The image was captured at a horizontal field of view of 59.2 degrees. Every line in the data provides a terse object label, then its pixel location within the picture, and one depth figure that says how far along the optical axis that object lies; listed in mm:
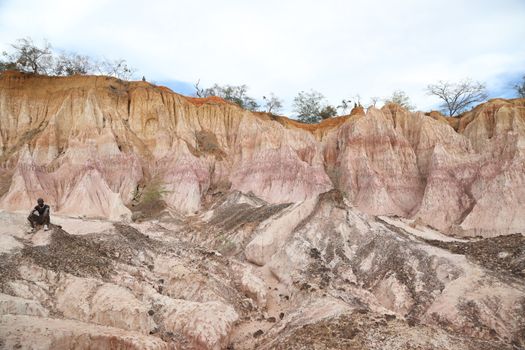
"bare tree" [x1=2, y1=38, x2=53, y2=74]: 38562
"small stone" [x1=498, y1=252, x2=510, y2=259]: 14727
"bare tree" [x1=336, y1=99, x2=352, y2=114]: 54878
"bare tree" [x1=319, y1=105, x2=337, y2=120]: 52188
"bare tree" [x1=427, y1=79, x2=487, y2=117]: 45519
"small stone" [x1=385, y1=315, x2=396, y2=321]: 10056
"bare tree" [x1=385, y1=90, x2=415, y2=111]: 53062
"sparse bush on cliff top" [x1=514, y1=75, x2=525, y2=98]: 43531
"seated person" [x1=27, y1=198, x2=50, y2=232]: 14750
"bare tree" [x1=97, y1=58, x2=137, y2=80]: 46750
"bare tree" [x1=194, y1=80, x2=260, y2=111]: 53656
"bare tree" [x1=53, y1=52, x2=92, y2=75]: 41641
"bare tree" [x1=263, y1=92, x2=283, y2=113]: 55781
